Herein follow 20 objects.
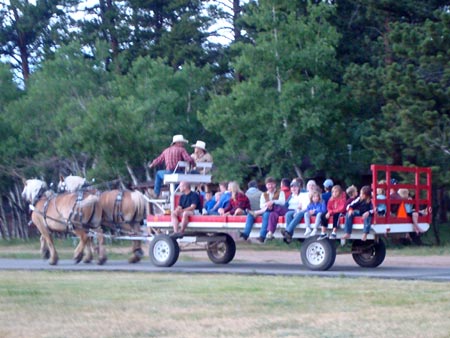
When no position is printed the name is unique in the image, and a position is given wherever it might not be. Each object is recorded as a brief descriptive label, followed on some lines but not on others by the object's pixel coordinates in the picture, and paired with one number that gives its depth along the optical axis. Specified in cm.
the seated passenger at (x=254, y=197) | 2061
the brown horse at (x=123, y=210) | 2298
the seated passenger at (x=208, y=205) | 2080
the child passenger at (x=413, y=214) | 1934
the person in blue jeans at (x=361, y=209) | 1828
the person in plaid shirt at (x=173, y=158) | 2109
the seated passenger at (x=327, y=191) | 1908
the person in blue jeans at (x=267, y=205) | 1922
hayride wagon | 1859
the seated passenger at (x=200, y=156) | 2173
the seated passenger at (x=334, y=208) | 1847
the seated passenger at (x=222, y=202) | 2036
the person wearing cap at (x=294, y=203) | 1895
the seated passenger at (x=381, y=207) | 1853
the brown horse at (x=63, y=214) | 2219
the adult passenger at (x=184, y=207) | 2025
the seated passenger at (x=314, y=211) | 1866
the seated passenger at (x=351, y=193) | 1920
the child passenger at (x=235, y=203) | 2017
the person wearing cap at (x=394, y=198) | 1905
